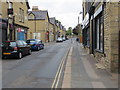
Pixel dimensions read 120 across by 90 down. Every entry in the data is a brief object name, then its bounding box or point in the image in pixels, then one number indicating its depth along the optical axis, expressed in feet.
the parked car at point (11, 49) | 28.11
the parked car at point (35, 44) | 44.31
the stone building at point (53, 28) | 127.19
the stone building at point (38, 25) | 100.03
